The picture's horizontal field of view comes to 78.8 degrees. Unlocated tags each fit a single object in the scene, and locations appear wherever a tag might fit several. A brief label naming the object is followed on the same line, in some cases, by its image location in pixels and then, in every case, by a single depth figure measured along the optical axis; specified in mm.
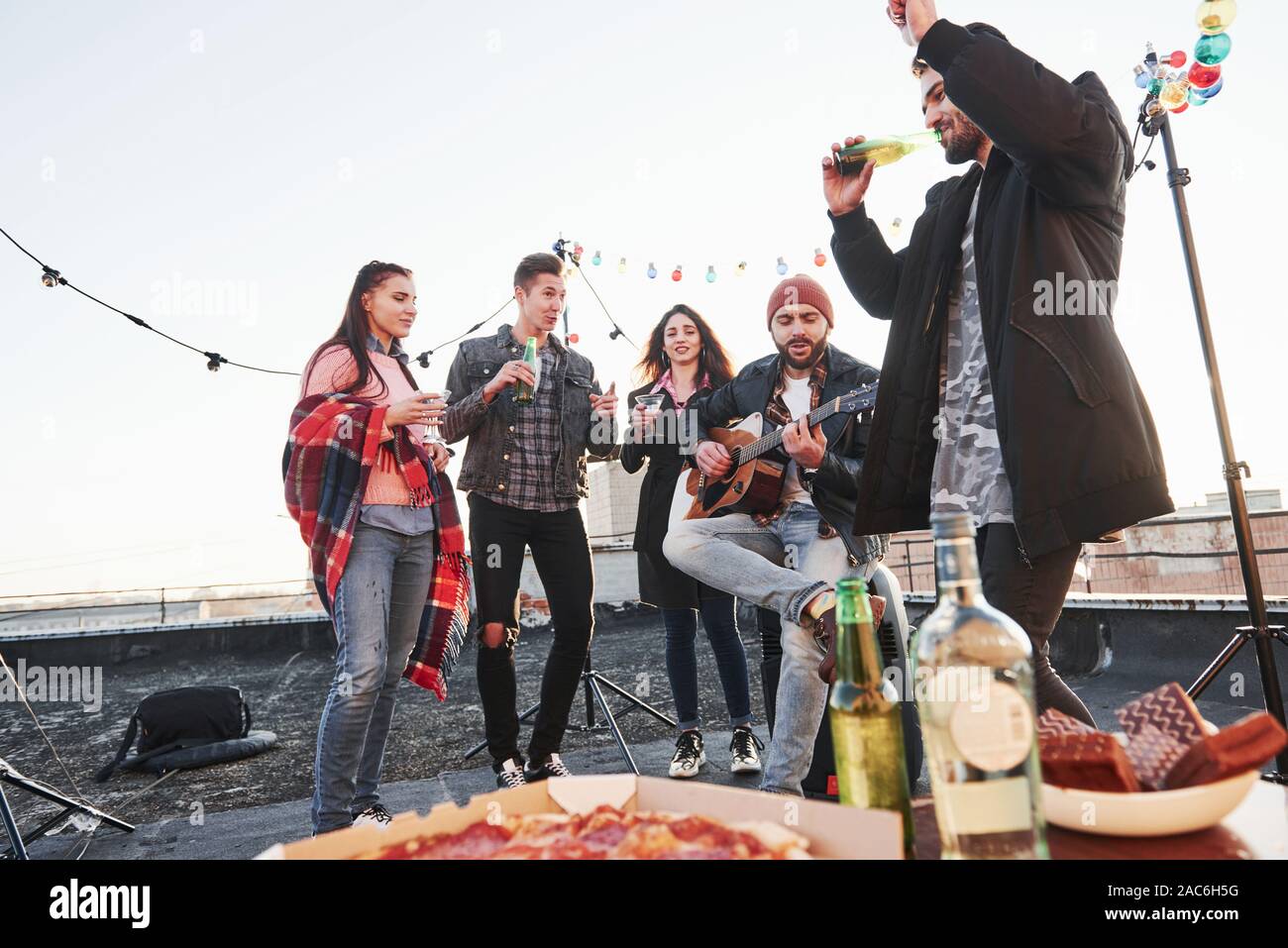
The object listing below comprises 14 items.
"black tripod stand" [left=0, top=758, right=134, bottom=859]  2156
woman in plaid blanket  2514
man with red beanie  2322
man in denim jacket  3105
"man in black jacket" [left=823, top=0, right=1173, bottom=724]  1574
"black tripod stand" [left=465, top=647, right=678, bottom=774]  3351
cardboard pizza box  721
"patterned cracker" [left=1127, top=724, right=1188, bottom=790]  893
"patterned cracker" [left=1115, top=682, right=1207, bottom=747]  924
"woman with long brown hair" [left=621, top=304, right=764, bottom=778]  3494
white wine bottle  760
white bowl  799
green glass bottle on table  836
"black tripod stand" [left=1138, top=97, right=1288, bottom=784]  2656
